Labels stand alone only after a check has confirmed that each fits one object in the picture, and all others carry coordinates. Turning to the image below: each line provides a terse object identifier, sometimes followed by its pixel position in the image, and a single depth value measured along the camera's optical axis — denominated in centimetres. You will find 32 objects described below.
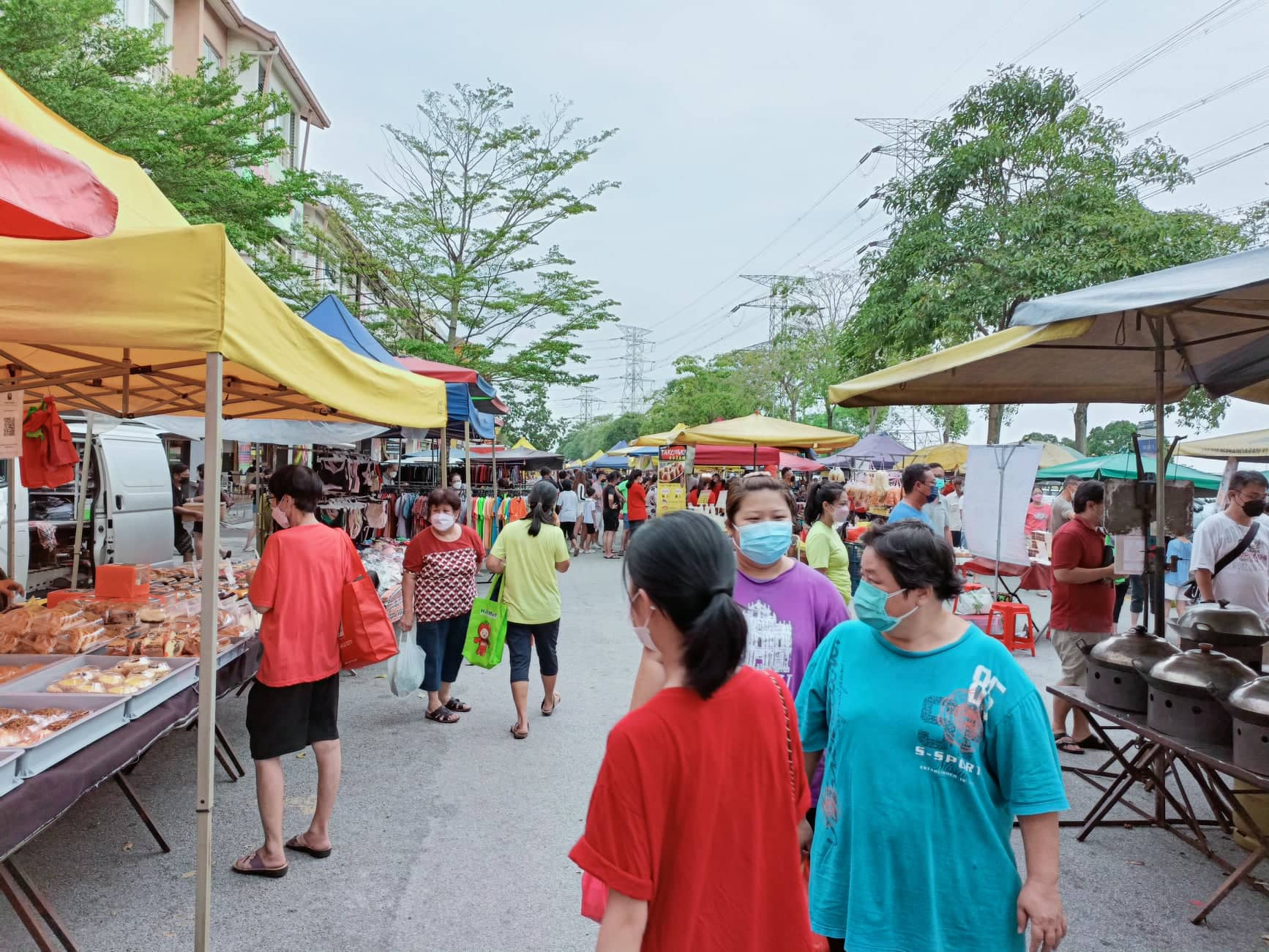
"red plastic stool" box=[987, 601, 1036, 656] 930
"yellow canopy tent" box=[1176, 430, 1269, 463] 1429
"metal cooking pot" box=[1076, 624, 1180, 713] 409
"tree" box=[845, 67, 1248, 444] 1490
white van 837
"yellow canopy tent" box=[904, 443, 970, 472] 2552
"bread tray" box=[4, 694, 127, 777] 267
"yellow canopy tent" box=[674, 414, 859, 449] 1253
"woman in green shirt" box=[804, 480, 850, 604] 568
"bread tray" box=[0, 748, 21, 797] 248
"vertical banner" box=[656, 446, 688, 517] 1692
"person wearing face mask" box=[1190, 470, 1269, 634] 600
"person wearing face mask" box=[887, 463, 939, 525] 621
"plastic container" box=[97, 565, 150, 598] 523
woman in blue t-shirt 194
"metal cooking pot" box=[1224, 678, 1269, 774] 316
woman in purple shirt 289
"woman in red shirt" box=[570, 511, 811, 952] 134
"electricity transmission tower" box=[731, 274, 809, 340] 4141
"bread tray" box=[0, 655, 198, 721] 333
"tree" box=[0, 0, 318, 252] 1030
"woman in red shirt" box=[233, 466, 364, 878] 374
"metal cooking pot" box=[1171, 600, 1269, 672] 417
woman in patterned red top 593
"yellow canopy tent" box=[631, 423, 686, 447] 1711
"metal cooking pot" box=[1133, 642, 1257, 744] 355
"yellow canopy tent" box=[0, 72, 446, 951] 280
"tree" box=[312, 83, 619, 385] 2042
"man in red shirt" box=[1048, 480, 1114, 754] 561
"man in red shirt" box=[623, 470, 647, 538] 1745
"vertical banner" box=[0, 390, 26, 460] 505
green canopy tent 1708
